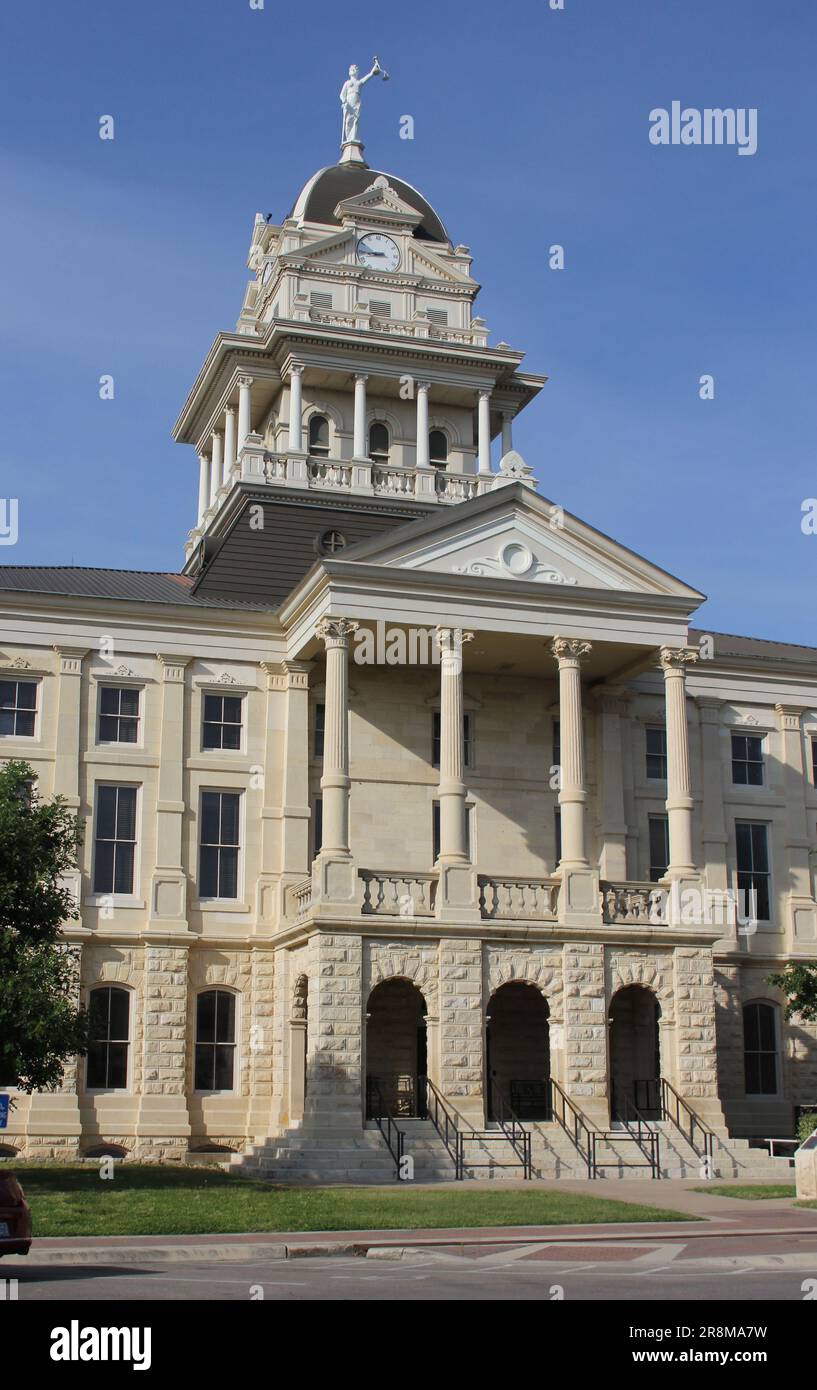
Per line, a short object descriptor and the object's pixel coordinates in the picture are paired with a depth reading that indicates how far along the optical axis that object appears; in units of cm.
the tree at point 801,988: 3788
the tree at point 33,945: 2720
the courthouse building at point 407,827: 3494
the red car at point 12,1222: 1638
